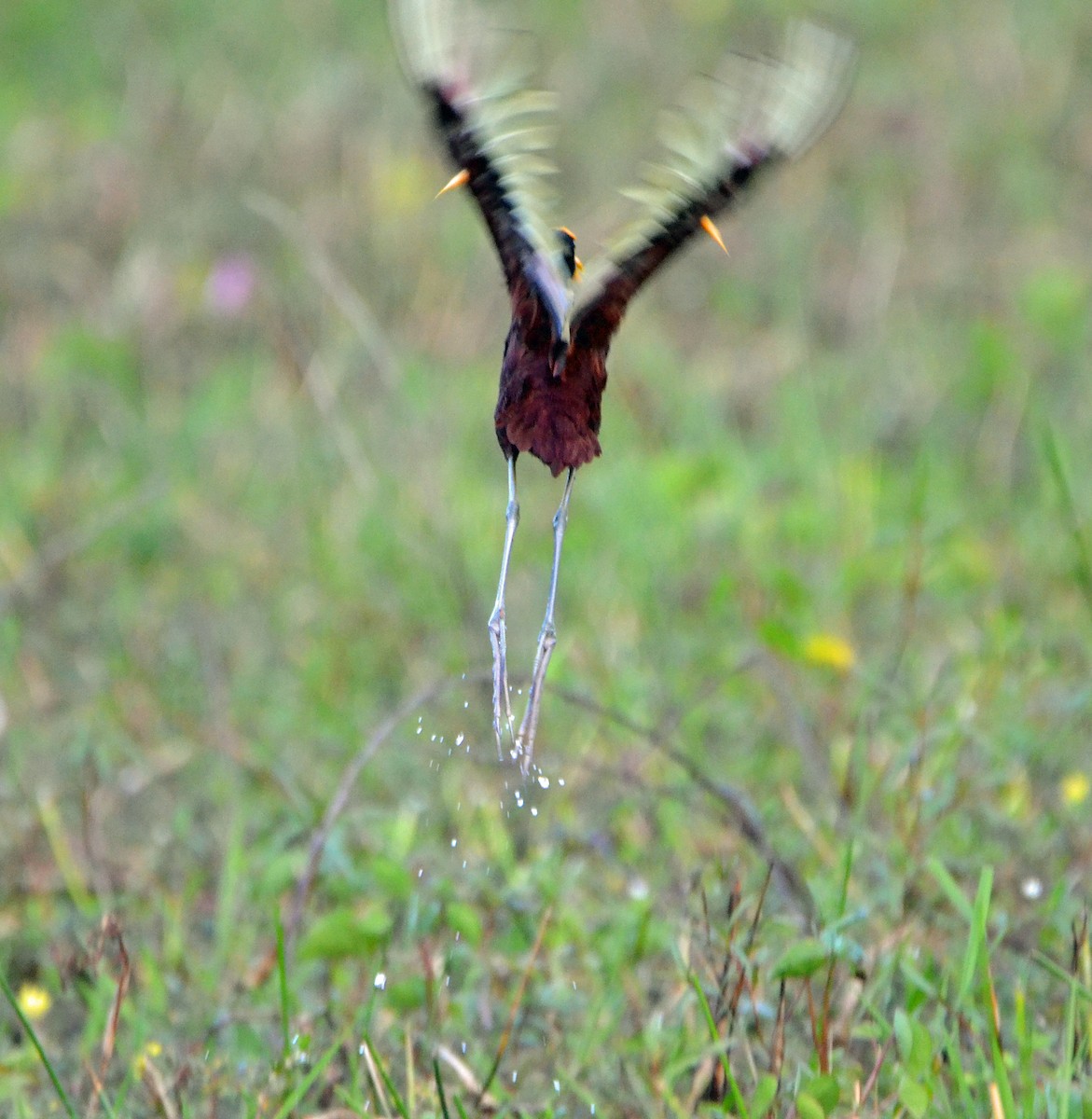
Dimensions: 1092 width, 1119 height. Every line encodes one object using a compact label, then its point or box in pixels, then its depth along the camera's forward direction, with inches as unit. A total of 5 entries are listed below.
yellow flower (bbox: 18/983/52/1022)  446.6
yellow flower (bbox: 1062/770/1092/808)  457.4
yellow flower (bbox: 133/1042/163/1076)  441.4
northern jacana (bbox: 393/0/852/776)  424.6
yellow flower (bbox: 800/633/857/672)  490.8
